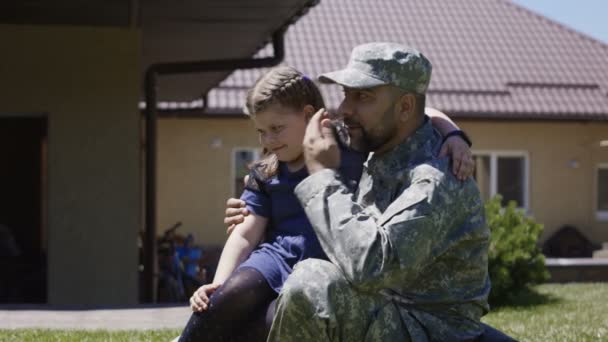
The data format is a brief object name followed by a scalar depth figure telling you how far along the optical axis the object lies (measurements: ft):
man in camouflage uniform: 10.30
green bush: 33.35
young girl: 12.18
